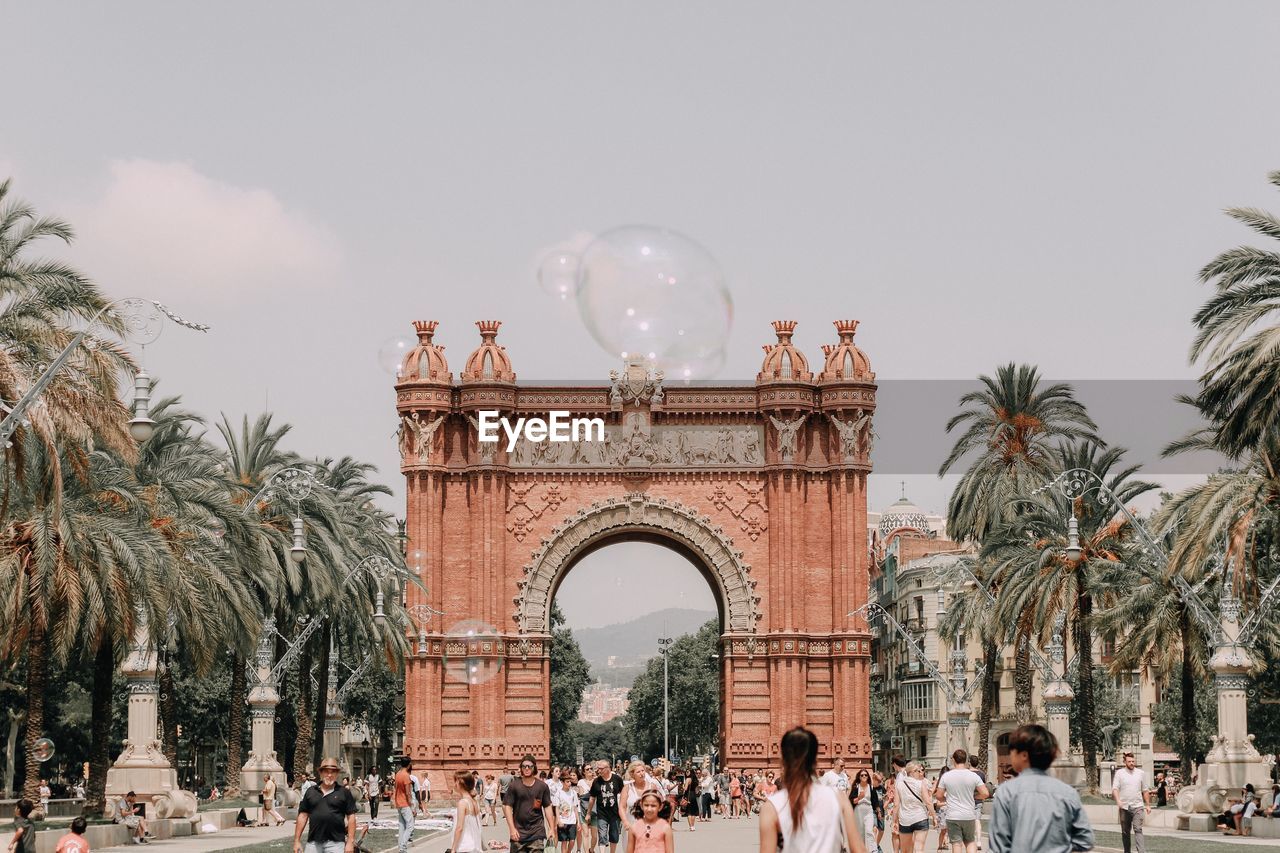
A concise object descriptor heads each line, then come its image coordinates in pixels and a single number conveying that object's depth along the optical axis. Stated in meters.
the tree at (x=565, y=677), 113.31
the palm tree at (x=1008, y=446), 50.84
